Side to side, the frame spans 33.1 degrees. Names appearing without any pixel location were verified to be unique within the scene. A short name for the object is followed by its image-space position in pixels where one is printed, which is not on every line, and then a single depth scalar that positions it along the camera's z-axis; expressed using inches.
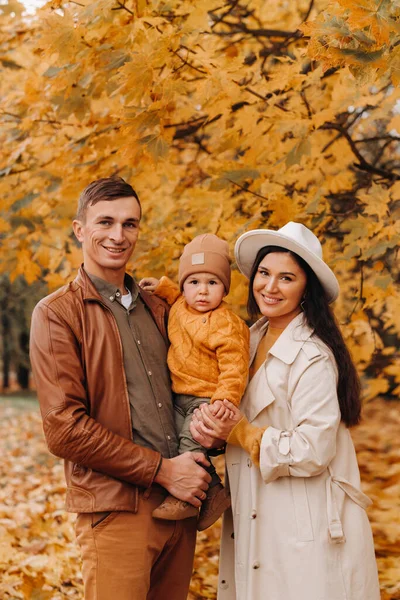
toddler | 102.7
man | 94.5
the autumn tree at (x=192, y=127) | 114.1
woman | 98.7
